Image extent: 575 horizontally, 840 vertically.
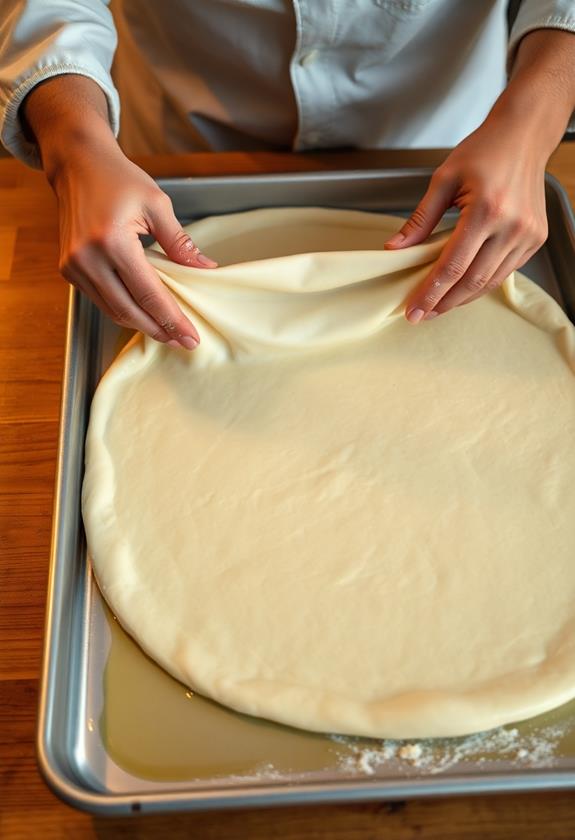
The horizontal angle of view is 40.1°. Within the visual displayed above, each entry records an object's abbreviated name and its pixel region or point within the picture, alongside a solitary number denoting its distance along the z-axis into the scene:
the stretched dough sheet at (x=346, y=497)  0.70
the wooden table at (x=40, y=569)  0.67
